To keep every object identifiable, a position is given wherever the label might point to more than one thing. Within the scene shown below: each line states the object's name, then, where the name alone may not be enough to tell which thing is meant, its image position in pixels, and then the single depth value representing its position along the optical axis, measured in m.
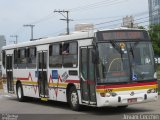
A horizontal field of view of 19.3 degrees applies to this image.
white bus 15.67
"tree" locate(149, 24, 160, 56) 101.00
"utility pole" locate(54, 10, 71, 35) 64.62
